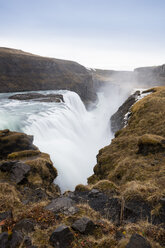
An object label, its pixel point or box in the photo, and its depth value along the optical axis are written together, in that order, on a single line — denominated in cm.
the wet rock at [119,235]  526
